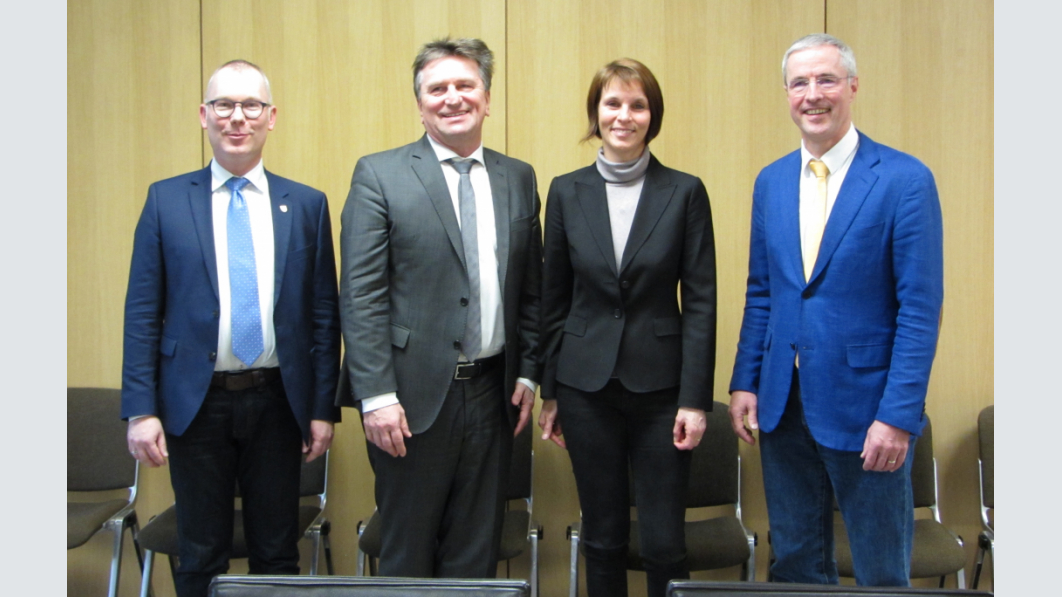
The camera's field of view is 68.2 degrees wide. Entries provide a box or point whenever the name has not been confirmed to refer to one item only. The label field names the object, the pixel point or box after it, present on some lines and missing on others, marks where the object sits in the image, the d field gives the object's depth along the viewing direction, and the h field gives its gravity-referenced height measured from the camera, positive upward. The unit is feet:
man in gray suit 7.16 -0.21
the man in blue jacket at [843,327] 6.44 -0.25
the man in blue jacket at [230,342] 7.63 -0.43
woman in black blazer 7.61 -0.31
